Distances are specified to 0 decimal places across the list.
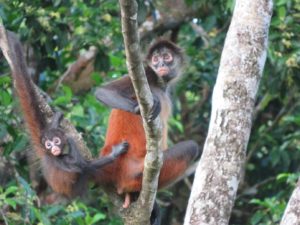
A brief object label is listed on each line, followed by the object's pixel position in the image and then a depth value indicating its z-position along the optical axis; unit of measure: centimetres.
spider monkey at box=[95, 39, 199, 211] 1229
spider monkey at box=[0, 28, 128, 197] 1192
